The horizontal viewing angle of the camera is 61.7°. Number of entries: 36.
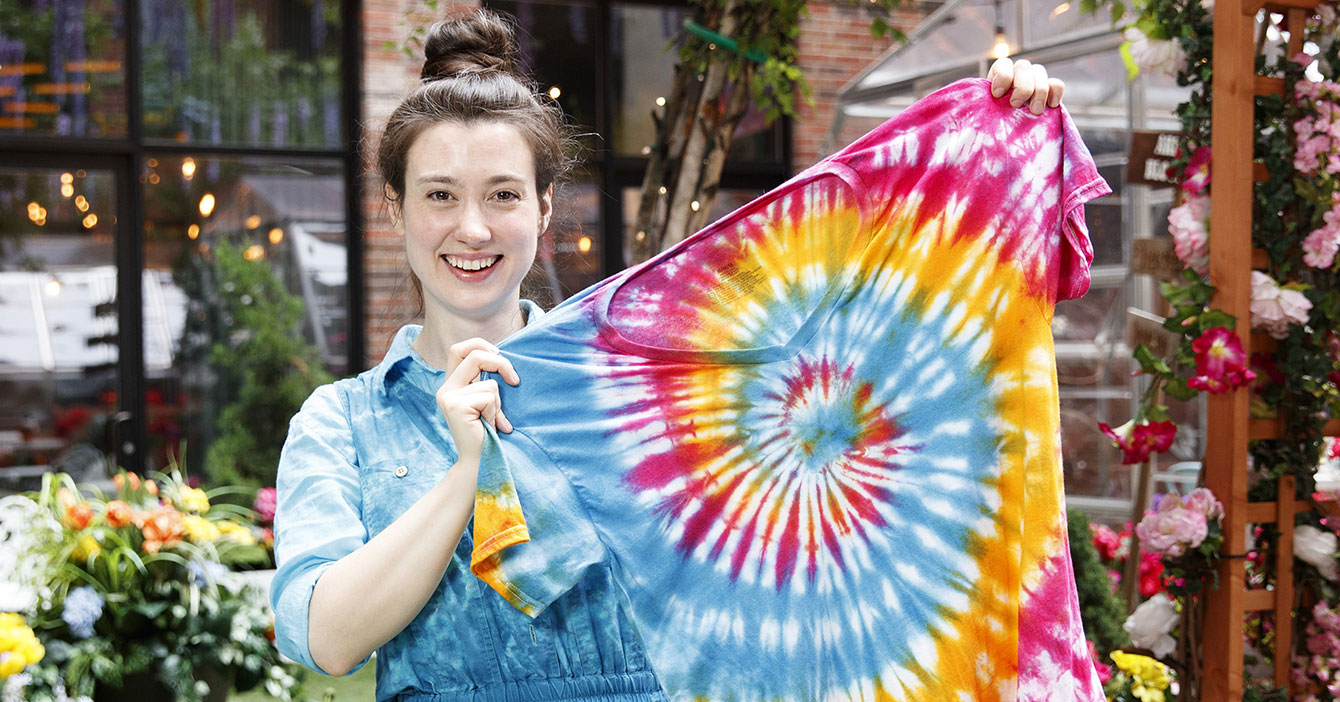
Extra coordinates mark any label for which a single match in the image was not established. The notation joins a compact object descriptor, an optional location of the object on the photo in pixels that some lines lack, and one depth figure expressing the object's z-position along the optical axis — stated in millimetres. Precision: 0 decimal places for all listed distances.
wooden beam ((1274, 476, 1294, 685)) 2770
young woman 1327
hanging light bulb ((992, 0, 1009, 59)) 4835
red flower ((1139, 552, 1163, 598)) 3434
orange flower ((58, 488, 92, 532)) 3162
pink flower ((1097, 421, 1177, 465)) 2766
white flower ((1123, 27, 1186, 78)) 2807
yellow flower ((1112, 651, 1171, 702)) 2812
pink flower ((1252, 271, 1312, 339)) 2637
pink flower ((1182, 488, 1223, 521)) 2688
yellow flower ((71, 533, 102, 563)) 3170
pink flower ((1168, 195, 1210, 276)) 2732
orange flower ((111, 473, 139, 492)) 3443
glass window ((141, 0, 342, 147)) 5273
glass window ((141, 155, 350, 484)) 5285
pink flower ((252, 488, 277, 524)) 4328
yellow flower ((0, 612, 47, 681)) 2654
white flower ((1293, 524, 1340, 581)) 2756
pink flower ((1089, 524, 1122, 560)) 3744
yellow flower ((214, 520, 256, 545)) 3527
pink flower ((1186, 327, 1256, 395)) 2604
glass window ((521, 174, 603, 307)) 5590
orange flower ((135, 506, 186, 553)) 3201
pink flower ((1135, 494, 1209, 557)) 2656
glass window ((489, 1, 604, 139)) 5836
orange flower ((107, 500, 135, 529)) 3189
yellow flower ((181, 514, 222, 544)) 3295
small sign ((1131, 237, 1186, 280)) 2971
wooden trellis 2656
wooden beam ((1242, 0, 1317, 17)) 2646
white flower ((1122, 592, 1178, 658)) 2879
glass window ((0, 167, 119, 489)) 5062
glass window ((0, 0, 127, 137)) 5082
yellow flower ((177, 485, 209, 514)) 3518
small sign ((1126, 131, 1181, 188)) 2979
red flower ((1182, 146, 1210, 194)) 2720
